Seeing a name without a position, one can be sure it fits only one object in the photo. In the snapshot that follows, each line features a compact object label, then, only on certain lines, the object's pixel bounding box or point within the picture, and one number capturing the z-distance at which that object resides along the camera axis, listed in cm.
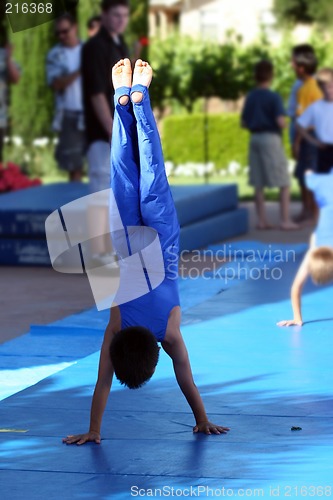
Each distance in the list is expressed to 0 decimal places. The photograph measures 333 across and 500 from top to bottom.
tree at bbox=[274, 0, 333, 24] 3706
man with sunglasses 1313
